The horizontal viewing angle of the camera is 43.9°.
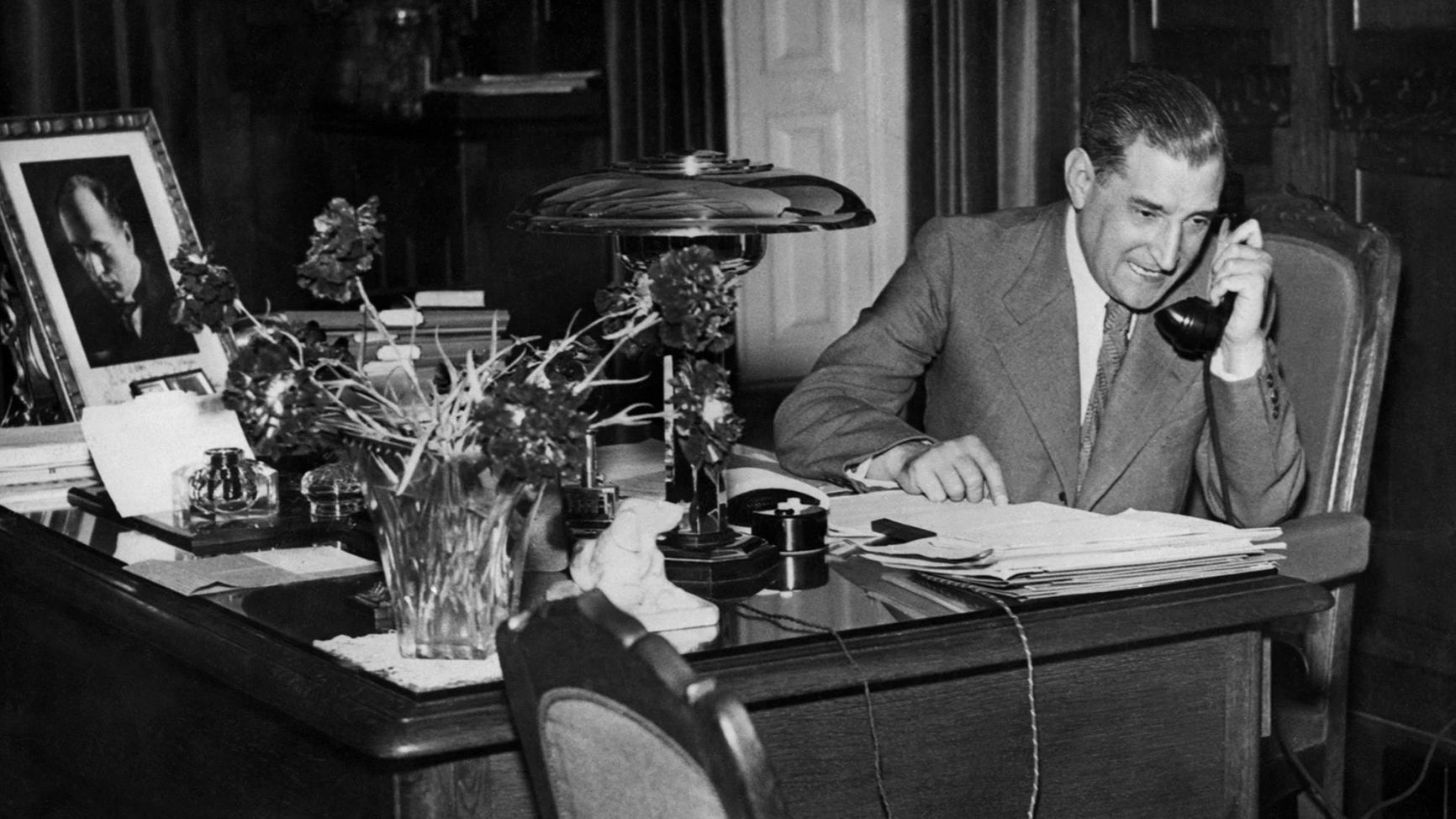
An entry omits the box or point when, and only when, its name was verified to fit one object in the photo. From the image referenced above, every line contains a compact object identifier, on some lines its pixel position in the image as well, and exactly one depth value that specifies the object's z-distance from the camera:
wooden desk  1.59
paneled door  5.25
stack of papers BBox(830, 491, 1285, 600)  1.87
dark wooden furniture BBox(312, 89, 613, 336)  6.74
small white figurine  1.75
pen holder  2.06
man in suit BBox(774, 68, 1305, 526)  2.47
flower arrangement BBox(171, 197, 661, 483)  1.54
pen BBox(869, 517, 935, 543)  2.11
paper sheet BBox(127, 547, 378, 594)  1.97
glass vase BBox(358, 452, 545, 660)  1.65
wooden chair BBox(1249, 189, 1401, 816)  2.56
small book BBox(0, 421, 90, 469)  2.59
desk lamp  2.00
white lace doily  1.59
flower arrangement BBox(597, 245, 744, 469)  1.69
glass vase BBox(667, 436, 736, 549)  2.03
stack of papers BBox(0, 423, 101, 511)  2.55
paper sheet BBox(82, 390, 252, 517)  2.42
